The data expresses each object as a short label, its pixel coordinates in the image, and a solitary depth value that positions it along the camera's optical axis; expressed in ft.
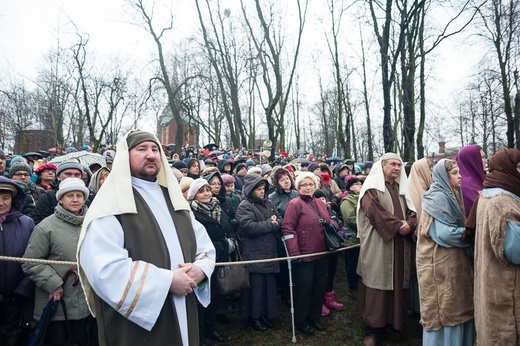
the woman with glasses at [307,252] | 14.82
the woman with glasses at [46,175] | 17.84
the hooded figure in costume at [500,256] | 9.14
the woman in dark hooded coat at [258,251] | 14.84
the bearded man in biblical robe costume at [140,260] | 6.36
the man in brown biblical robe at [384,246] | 13.60
